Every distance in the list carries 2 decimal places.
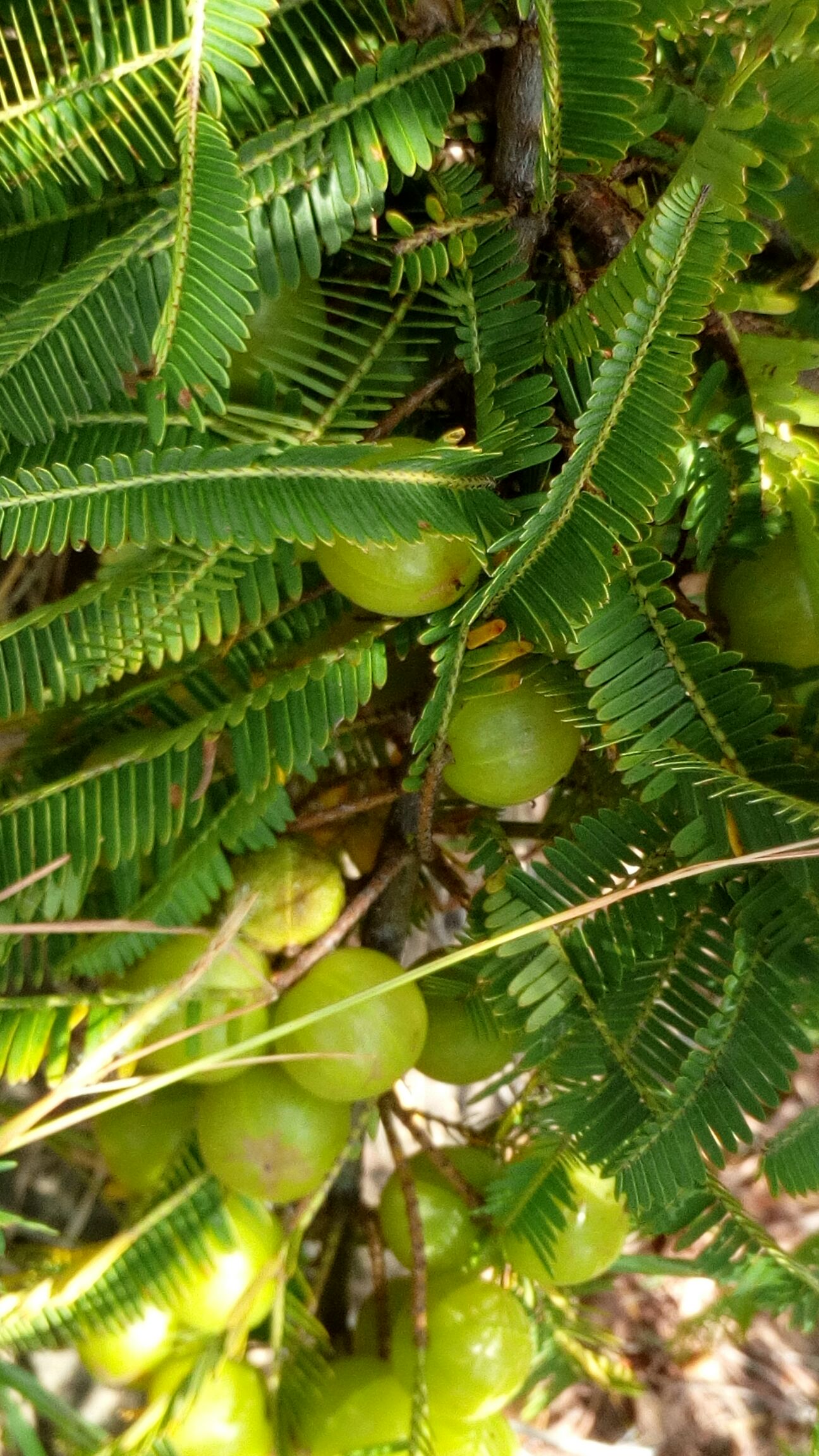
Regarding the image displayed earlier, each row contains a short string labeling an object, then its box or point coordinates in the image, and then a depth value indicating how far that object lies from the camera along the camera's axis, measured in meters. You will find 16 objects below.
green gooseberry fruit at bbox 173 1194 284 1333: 0.22
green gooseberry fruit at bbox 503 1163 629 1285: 0.22
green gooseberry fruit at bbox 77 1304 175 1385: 0.22
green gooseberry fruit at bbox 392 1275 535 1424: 0.22
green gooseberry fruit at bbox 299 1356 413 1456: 0.23
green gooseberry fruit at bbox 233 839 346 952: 0.21
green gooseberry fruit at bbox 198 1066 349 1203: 0.21
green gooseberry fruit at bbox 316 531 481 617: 0.17
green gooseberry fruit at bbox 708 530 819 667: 0.18
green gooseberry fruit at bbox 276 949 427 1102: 0.20
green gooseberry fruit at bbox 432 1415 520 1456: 0.23
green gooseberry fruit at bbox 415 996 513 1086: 0.22
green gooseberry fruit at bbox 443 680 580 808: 0.18
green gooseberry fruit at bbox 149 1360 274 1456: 0.22
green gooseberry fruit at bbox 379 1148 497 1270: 0.23
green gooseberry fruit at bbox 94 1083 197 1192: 0.23
